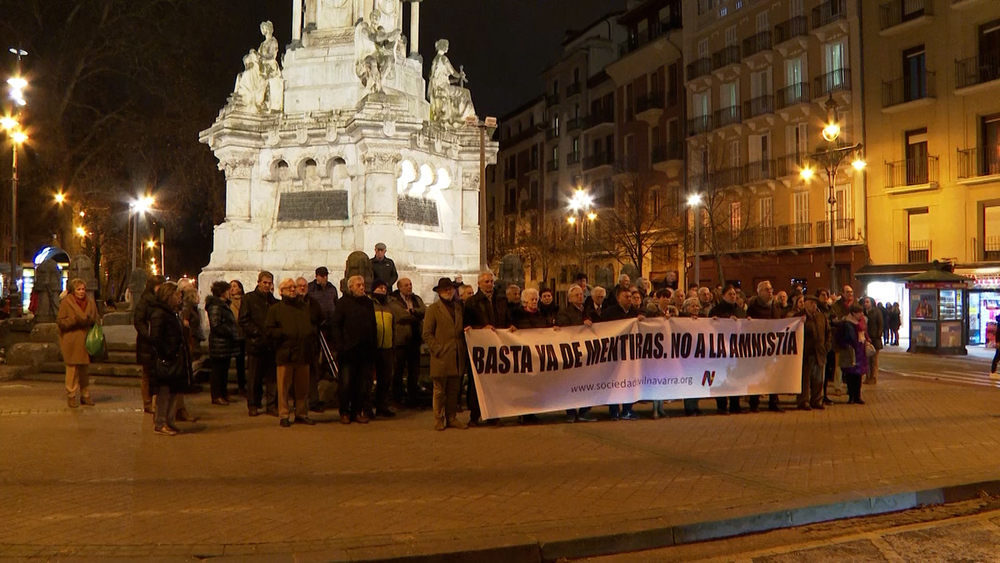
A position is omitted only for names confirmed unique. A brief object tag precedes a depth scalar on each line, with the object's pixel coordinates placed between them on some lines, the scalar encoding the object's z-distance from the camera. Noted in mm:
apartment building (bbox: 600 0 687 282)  50688
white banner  10844
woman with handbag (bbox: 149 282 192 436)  9844
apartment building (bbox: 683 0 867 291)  40188
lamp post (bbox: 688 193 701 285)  37656
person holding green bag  11906
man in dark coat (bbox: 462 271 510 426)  10867
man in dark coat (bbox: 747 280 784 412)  12883
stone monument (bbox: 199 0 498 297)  17250
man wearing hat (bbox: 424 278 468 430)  10500
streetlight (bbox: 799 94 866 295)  26141
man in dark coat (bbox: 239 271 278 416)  10969
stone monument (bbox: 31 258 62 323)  19969
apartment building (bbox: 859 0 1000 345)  33656
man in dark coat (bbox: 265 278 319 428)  10461
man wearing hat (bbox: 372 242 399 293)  13914
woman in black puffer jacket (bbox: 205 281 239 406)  12023
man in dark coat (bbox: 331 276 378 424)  10656
